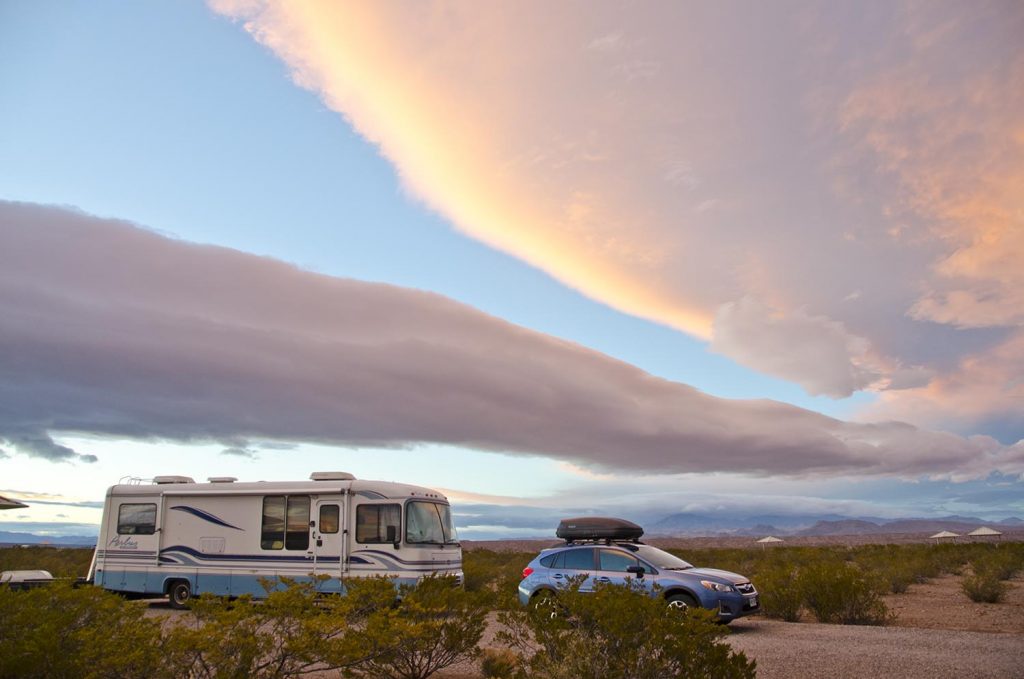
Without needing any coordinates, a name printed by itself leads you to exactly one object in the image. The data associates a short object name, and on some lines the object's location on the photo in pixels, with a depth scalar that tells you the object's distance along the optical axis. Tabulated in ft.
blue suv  40.98
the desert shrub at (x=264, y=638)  19.60
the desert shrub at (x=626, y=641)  19.39
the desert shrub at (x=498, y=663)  25.82
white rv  49.19
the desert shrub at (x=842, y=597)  46.93
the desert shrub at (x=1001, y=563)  76.23
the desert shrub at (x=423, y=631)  22.97
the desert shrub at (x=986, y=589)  57.47
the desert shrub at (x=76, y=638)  19.66
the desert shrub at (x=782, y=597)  48.57
